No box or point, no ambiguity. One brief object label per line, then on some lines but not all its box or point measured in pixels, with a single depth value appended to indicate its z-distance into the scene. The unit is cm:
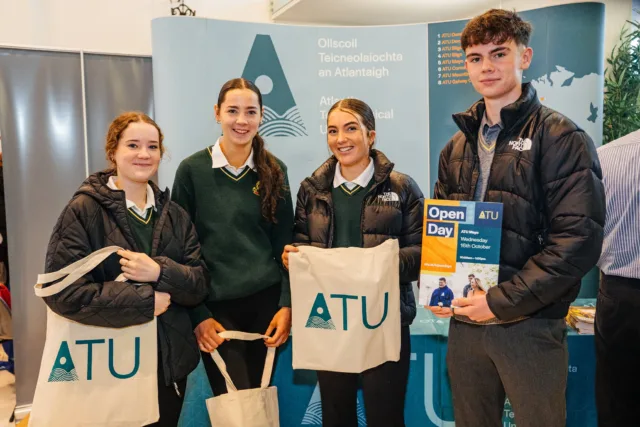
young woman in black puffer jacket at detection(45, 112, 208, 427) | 167
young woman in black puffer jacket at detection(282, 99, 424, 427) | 197
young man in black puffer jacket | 153
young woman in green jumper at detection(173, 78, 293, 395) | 208
